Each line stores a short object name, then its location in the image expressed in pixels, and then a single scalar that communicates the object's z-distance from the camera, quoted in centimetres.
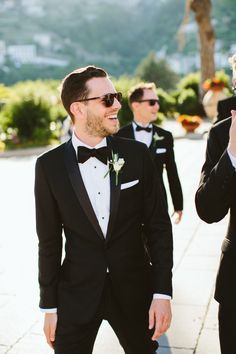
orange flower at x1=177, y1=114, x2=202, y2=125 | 2467
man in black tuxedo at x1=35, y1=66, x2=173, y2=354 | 307
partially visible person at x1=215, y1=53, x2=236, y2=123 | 483
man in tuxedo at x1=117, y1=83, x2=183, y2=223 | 623
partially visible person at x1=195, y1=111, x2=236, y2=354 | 271
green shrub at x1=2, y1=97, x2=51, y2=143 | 2311
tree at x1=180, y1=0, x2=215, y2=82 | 2953
